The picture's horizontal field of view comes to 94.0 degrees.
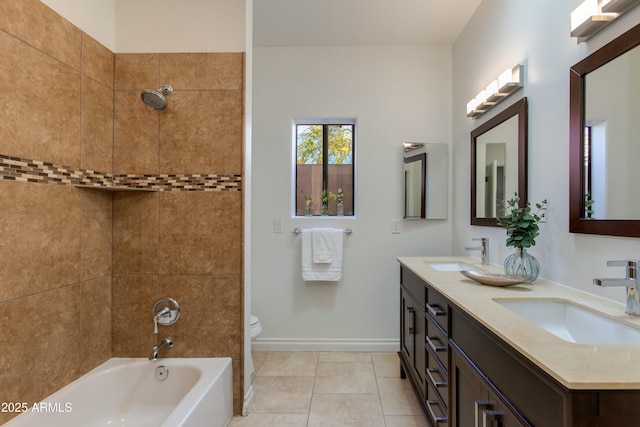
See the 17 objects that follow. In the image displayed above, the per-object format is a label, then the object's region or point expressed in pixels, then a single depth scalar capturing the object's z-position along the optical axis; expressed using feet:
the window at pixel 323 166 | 8.80
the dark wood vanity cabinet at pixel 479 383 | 1.87
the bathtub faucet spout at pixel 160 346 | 5.32
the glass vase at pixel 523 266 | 4.43
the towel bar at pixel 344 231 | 8.29
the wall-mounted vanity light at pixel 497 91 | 5.20
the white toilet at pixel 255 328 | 7.00
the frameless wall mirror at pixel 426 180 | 8.11
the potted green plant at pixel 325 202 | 8.75
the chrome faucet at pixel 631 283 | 2.94
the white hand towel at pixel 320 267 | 8.09
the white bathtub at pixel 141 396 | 4.33
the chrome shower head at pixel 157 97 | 5.05
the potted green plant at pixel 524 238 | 4.45
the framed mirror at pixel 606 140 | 3.21
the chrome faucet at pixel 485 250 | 6.10
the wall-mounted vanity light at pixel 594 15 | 3.30
